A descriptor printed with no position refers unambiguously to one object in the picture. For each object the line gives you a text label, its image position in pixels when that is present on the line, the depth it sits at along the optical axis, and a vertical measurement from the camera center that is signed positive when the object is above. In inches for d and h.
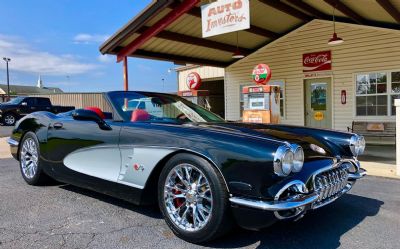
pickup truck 792.3 +19.9
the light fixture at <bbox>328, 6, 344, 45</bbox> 408.5 +77.4
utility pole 1751.0 +267.5
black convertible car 109.9 -16.6
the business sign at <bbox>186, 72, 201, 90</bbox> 467.6 +41.2
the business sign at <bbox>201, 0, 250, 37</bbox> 312.3 +84.1
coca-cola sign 470.6 +64.4
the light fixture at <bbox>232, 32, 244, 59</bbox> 510.0 +81.7
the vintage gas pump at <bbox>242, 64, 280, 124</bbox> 368.8 +10.8
